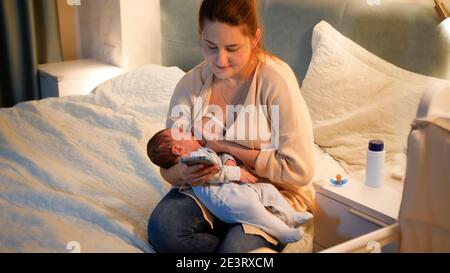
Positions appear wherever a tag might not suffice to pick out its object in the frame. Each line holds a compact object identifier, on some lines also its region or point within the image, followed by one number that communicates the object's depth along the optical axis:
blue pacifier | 1.61
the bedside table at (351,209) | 1.46
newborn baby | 1.40
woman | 1.43
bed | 1.57
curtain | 3.34
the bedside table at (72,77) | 3.24
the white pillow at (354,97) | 1.89
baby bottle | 1.56
